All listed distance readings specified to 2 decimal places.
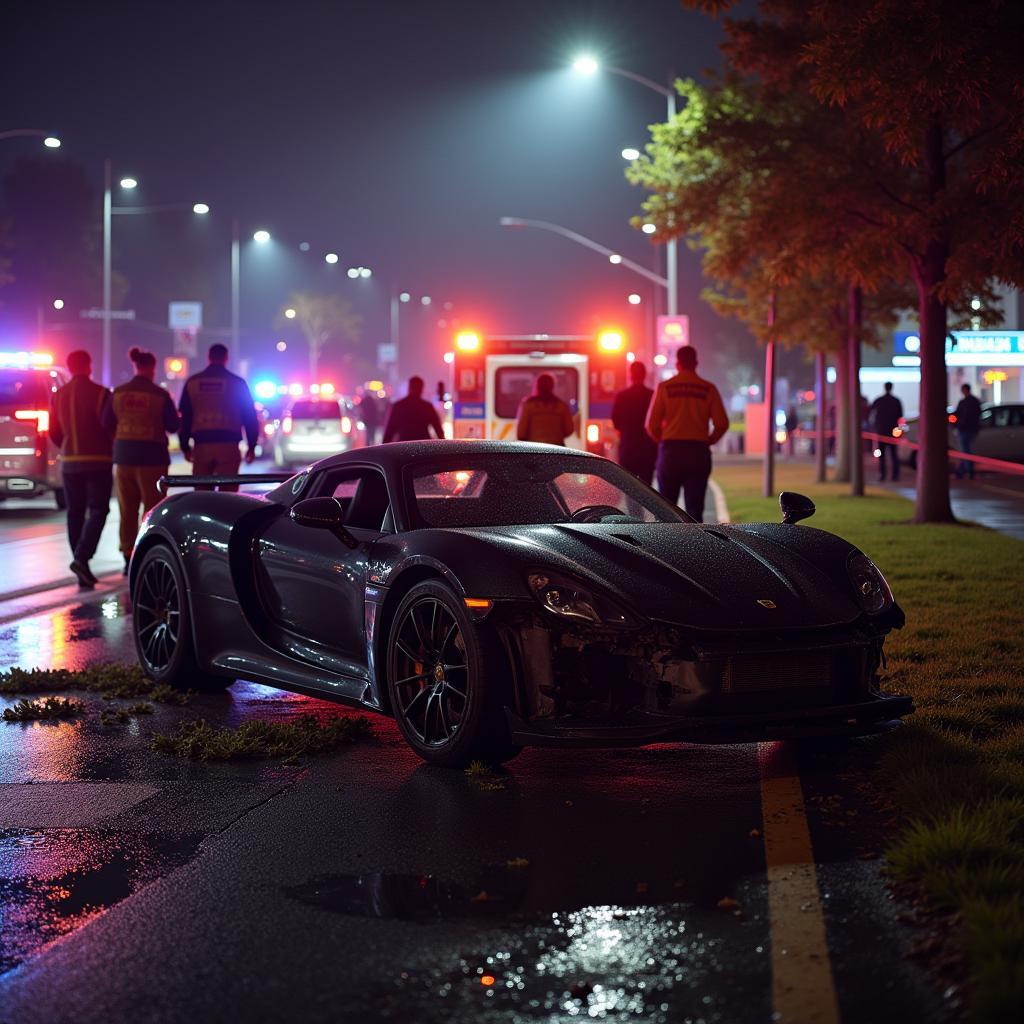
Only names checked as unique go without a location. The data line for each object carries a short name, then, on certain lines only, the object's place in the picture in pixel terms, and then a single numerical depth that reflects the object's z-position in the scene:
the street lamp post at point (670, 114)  31.17
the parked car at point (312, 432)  41.66
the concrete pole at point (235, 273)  75.12
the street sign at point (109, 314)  60.69
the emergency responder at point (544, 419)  17.33
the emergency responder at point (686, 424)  15.03
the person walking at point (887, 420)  35.69
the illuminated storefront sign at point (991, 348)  50.56
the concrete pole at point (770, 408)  27.62
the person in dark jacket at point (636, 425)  17.86
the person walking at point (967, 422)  36.28
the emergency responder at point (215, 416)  15.70
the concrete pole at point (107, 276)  55.78
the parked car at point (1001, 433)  37.44
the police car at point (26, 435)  24.97
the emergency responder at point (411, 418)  20.12
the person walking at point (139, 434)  14.74
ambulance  24.67
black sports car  6.25
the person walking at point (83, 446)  15.09
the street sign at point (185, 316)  103.25
